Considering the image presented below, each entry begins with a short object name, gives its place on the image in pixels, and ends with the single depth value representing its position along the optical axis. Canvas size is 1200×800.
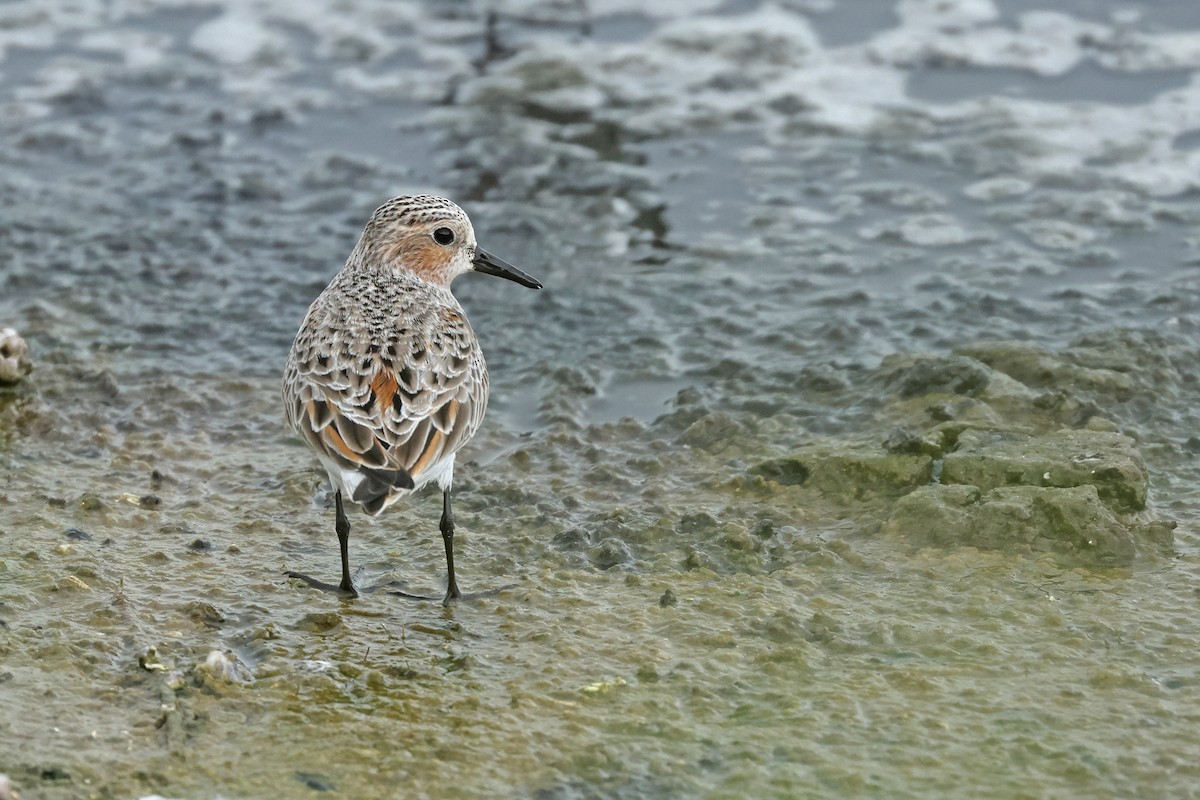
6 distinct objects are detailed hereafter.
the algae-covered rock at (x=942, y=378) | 12.39
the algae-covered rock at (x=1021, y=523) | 10.04
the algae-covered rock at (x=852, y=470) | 11.16
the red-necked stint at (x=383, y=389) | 9.29
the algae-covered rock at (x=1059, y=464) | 10.48
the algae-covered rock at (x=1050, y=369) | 12.43
